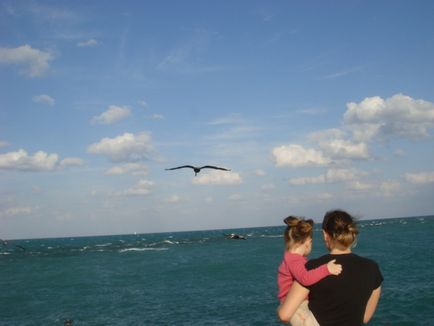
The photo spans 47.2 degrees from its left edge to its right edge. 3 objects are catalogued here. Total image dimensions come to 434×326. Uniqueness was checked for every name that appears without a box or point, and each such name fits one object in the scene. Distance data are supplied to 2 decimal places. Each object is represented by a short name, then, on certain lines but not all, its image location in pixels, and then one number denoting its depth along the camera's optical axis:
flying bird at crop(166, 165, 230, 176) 16.62
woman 3.86
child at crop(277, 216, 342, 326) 3.81
